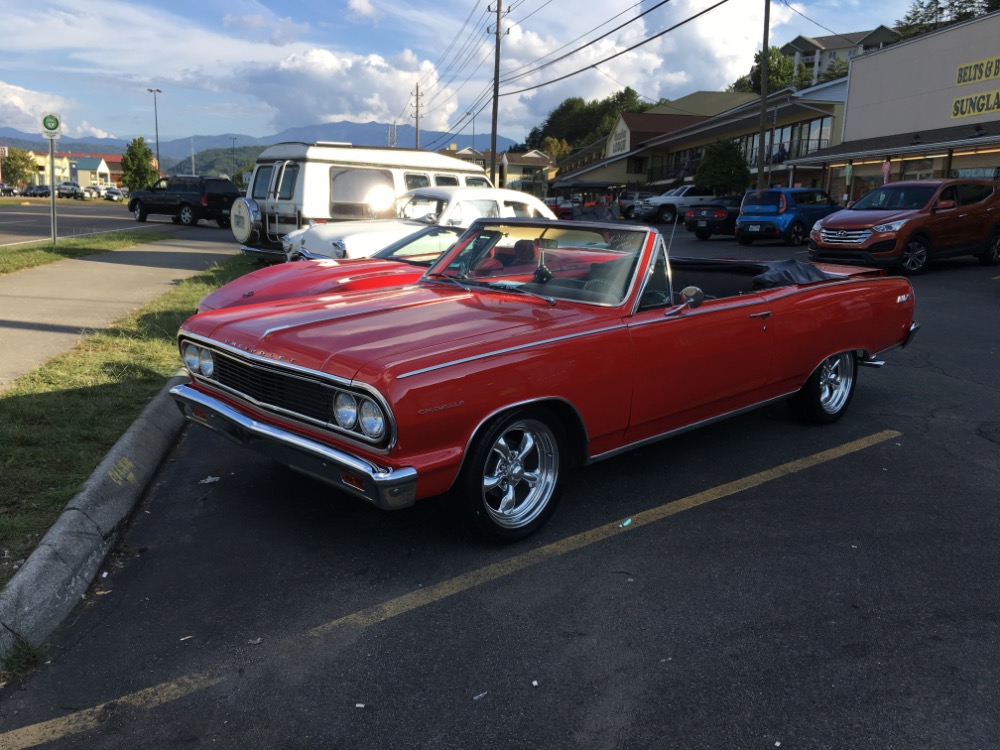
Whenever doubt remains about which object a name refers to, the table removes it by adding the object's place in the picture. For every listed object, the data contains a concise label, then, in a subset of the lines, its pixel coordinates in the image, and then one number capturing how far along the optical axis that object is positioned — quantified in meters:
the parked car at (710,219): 23.62
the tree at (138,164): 78.00
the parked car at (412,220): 9.74
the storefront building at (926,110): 23.33
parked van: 13.19
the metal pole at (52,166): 14.52
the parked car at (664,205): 33.72
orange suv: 13.77
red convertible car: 3.35
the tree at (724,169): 36.72
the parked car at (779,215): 20.31
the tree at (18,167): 104.00
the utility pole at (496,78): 36.25
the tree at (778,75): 78.94
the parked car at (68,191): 73.62
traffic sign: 14.77
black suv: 27.88
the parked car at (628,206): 36.67
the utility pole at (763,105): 27.20
